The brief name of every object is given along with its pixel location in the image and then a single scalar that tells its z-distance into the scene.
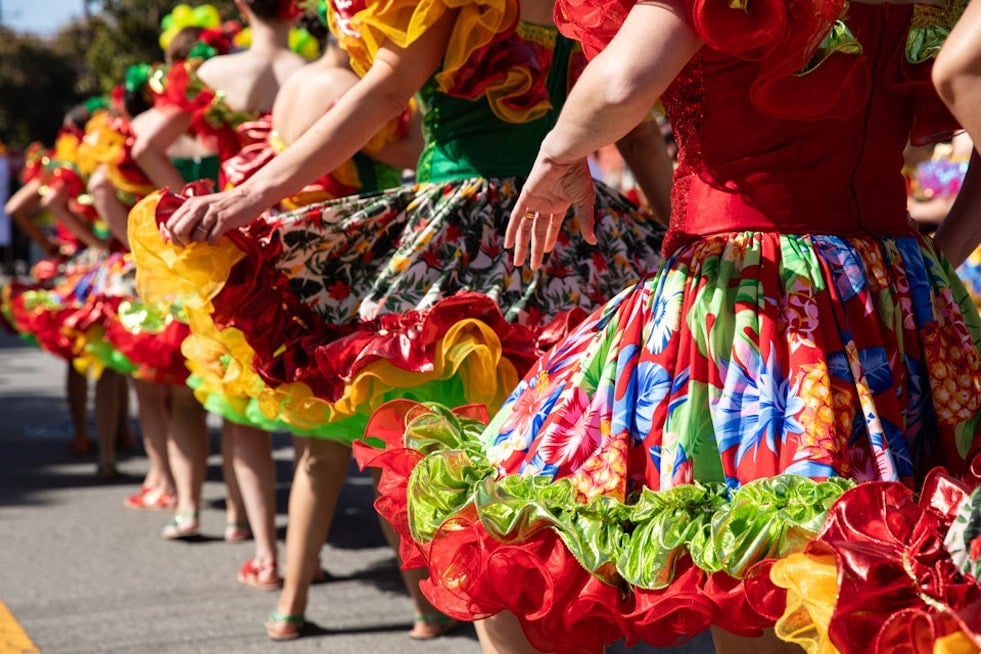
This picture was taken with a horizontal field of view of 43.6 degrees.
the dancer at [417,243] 2.82
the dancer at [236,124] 4.62
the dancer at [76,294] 6.82
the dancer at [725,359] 1.76
